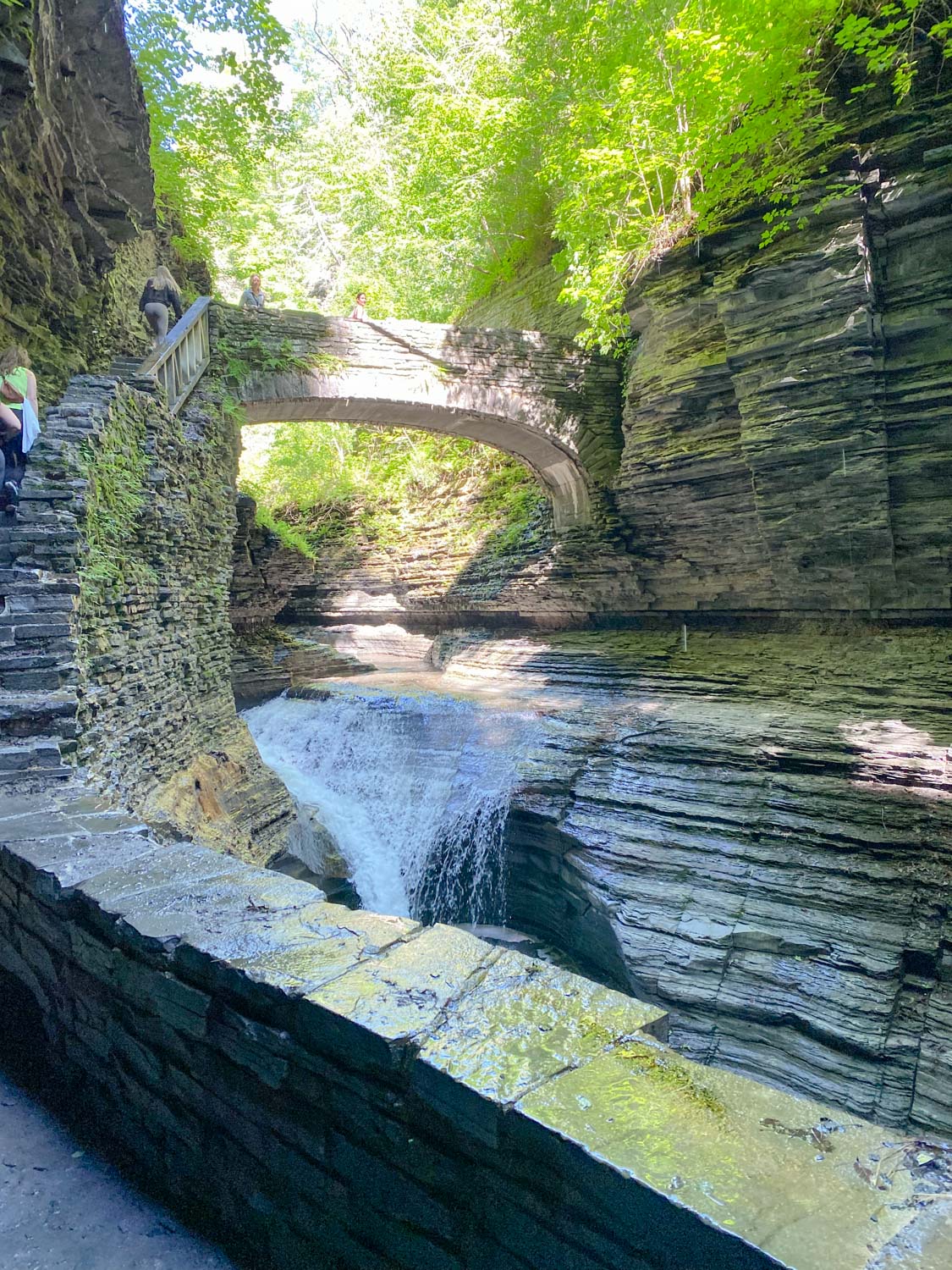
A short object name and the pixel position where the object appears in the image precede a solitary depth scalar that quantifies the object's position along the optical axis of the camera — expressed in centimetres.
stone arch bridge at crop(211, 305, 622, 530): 999
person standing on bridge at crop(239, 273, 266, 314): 994
